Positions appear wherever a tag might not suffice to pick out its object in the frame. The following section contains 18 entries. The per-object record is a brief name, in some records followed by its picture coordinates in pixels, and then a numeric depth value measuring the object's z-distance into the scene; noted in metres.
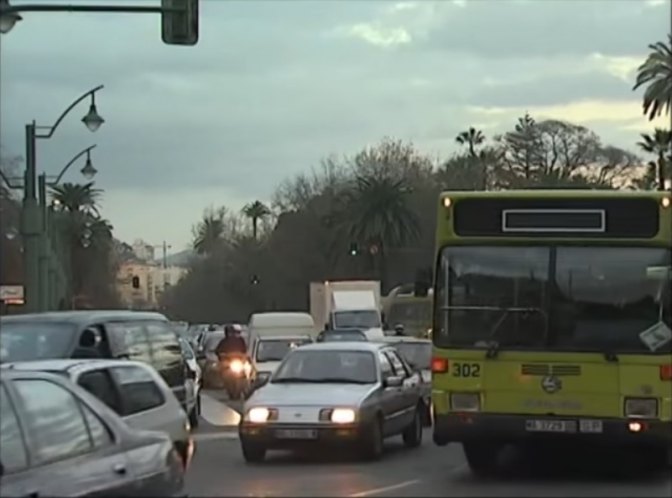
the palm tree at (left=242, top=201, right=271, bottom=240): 133.38
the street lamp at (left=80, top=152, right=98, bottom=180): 45.72
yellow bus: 14.70
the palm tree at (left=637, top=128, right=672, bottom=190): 75.89
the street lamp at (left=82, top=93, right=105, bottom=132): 35.22
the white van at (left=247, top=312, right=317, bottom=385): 31.59
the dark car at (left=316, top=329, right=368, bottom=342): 39.16
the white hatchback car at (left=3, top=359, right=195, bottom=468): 10.23
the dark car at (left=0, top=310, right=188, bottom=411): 16.11
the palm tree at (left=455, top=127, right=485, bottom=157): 110.69
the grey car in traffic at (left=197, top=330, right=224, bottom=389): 36.84
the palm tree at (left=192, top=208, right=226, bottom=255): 141.25
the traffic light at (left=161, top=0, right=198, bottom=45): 19.91
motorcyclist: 33.34
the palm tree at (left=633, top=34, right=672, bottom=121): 60.12
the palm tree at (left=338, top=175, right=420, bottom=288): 87.69
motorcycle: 32.69
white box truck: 51.69
